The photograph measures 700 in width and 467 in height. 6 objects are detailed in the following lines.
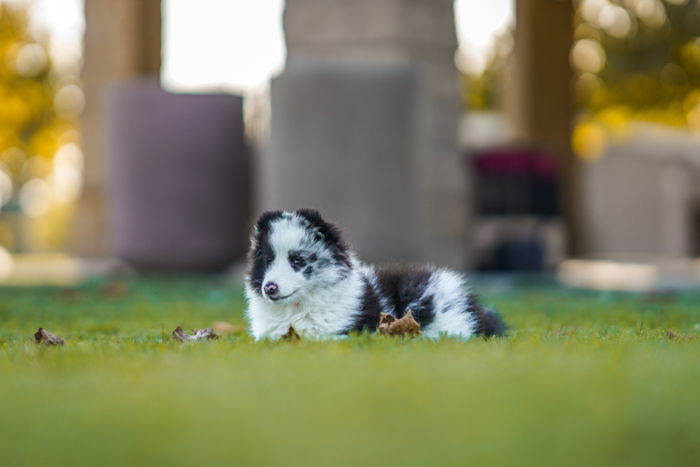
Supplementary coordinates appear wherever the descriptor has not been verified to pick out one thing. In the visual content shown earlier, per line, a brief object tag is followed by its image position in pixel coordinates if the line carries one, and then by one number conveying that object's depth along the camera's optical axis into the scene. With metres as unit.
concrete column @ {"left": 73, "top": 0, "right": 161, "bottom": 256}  19.38
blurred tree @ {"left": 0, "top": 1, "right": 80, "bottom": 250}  30.20
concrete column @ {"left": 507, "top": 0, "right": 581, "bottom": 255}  19.31
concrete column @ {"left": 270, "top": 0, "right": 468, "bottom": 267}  11.19
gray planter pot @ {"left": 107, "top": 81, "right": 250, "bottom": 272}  13.36
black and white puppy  4.44
